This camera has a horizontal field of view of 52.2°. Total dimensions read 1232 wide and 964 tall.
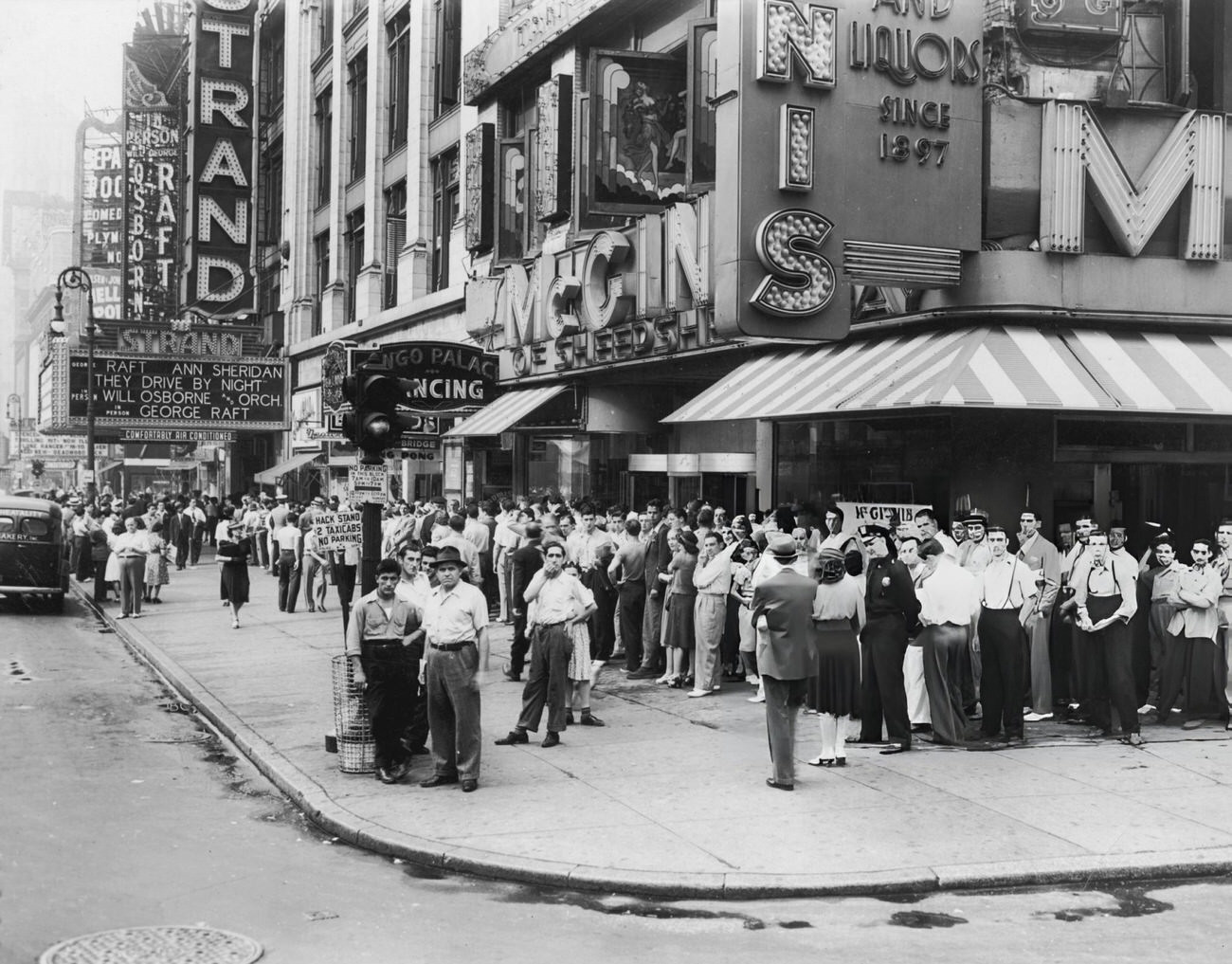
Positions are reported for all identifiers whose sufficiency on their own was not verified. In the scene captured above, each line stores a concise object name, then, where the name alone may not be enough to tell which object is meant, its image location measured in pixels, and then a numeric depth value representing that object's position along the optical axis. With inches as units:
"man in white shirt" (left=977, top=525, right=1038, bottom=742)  419.0
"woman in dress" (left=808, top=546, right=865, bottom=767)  379.9
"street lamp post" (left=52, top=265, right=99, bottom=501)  1412.4
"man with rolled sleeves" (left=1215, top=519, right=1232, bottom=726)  451.8
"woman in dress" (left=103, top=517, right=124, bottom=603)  916.6
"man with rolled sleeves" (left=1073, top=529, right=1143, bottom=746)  424.2
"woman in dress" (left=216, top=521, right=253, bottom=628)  786.2
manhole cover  226.1
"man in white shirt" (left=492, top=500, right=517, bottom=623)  745.6
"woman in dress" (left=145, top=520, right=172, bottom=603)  954.1
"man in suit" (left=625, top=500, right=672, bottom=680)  566.9
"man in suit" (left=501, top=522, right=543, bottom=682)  550.9
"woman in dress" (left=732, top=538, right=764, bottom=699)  515.8
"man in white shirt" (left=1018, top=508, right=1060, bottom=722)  472.7
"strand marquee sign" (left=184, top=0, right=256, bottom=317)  1817.2
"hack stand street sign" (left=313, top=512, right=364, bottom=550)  449.7
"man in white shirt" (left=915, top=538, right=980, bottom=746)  409.4
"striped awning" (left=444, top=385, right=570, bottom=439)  940.0
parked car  881.5
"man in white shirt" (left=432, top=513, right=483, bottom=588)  605.0
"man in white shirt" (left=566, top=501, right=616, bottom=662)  608.7
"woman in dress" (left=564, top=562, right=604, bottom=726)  441.1
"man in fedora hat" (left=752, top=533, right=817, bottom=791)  356.8
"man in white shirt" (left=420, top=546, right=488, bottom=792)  357.1
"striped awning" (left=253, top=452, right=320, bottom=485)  1633.9
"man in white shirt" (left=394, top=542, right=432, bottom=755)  378.0
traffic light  391.2
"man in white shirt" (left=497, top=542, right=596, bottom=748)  421.7
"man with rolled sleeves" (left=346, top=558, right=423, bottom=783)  370.9
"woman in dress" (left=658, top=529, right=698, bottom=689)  536.1
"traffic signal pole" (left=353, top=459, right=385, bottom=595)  404.5
